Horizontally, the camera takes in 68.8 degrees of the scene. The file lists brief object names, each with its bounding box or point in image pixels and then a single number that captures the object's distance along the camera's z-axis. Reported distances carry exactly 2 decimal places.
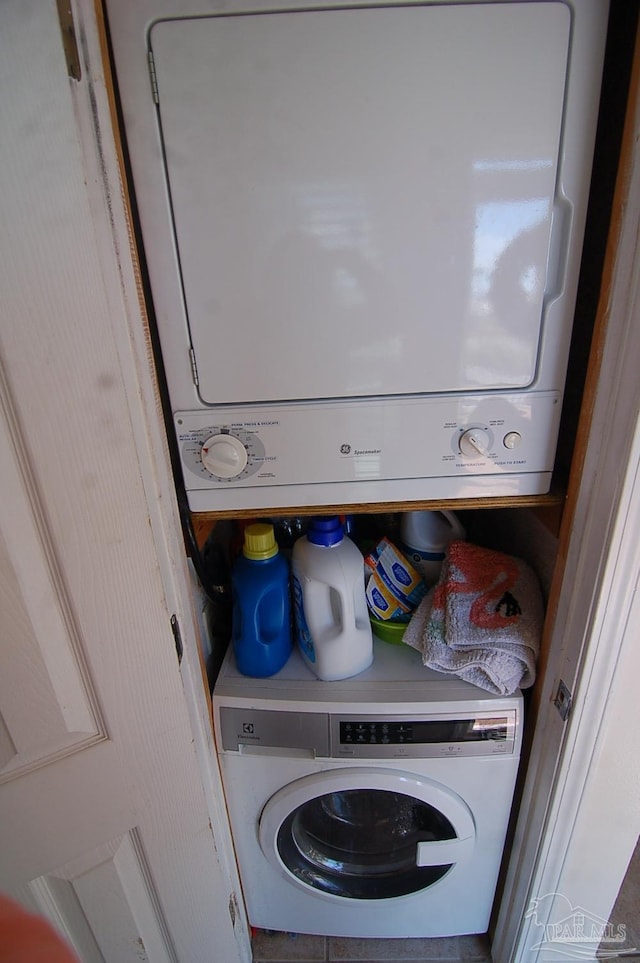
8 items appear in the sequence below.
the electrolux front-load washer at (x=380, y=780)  1.05
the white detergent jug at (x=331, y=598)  1.05
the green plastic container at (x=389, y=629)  1.19
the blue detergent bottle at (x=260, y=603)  1.07
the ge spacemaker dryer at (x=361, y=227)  0.67
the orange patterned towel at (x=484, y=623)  1.01
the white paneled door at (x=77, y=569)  0.56
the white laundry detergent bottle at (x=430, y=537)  1.23
